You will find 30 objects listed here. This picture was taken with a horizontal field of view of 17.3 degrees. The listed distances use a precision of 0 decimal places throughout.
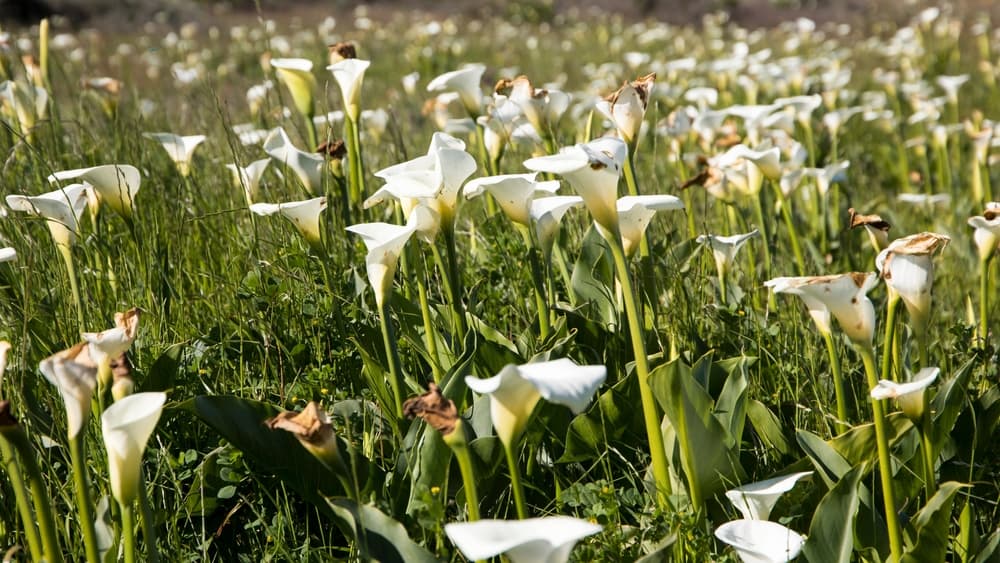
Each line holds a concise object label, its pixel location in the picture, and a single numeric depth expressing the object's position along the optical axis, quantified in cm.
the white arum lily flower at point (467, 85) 458
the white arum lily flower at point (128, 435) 369
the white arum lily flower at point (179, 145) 457
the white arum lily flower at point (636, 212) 403
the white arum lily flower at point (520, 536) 353
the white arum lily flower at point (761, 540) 380
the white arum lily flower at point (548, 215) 403
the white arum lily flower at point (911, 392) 382
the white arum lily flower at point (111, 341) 384
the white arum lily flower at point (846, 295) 382
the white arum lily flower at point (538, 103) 452
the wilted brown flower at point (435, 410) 370
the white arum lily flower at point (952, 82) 827
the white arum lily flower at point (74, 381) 368
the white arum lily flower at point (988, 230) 412
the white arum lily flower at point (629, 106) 423
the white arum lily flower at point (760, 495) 391
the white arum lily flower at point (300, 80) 449
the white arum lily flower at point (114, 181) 418
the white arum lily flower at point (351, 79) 449
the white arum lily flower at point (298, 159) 443
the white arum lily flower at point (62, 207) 414
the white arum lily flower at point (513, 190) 403
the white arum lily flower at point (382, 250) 395
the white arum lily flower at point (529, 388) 360
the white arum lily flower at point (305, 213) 417
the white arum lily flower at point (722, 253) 448
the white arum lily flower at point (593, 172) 380
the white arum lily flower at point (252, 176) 450
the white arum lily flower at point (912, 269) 388
